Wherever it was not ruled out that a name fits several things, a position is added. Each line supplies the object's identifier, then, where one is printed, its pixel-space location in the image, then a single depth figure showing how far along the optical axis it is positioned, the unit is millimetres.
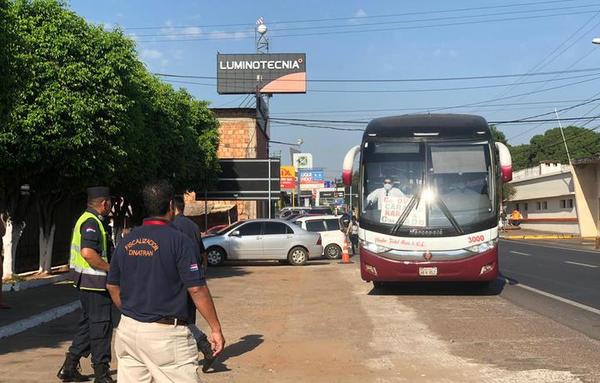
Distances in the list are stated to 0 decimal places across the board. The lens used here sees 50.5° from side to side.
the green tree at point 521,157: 101312
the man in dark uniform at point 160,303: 3768
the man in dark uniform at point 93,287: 5848
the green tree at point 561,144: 89625
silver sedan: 20828
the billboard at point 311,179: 83250
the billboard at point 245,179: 30812
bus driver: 12250
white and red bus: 11836
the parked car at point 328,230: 23578
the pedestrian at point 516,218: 58156
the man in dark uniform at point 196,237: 6638
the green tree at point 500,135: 90306
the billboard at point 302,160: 82075
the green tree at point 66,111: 11977
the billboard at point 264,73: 53969
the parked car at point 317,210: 35419
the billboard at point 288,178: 65750
